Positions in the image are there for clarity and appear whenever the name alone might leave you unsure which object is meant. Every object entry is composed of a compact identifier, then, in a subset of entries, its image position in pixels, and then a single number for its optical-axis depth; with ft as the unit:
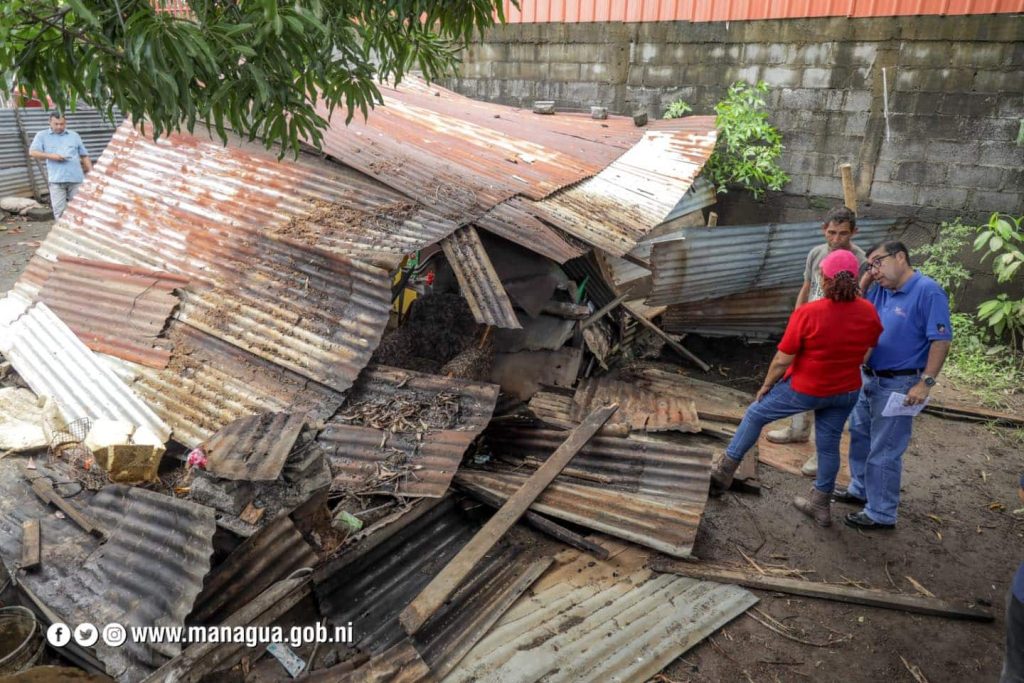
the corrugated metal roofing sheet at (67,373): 14.35
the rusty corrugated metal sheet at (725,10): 22.03
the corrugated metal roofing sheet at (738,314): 25.09
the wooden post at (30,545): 10.57
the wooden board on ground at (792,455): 16.47
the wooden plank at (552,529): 12.33
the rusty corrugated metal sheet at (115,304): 15.70
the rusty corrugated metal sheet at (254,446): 9.88
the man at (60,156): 27.68
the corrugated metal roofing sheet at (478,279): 13.43
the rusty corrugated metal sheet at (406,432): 12.18
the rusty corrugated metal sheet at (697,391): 19.61
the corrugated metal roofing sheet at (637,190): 16.72
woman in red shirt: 12.59
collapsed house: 9.88
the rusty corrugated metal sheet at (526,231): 15.19
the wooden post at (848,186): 19.77
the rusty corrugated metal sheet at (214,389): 13.60
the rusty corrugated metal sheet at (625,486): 12.55
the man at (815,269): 14.84
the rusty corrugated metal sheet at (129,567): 8.82
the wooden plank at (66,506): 11.43
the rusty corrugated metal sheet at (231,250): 14.33
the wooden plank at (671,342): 22.02
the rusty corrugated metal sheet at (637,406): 17.35
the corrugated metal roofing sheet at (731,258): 22.13
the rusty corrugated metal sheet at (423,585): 10.07
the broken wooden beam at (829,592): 11.58
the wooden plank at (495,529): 10.02
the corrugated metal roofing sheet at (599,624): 9.74
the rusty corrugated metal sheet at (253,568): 9.30
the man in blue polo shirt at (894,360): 12.76
